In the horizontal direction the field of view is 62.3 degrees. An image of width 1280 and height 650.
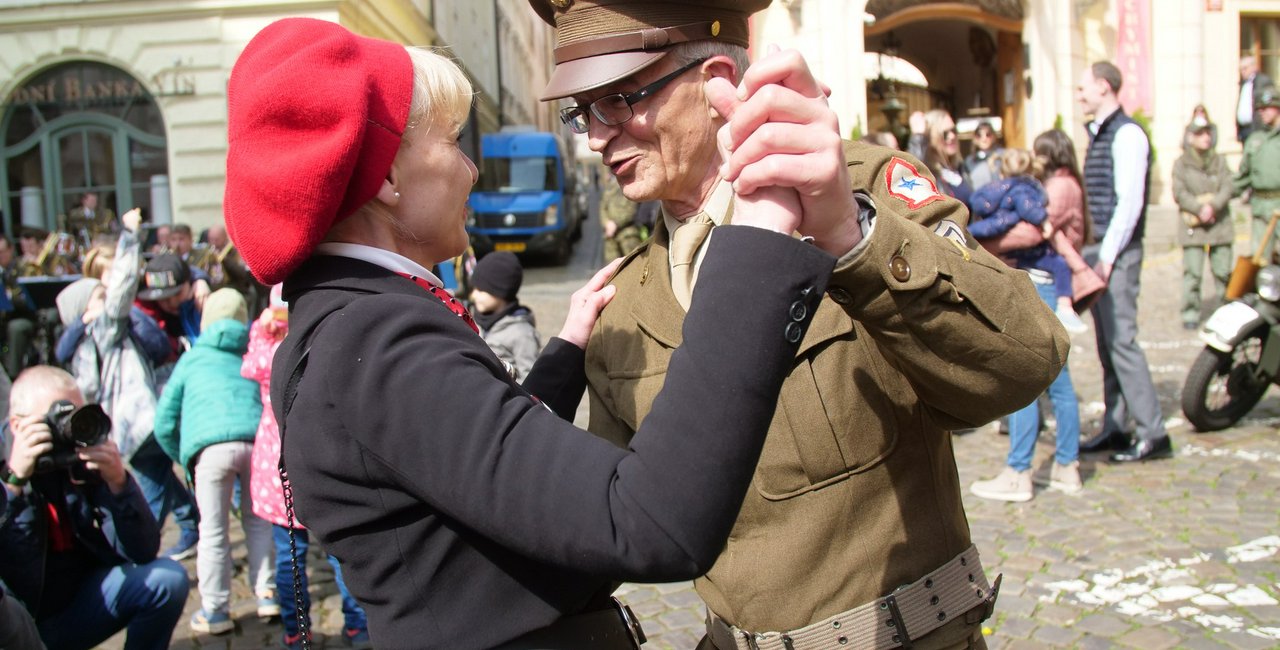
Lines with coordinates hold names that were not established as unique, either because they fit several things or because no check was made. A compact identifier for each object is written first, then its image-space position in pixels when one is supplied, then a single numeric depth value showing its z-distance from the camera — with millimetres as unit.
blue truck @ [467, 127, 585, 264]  20859
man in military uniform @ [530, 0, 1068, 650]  1147
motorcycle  6371
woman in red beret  1033
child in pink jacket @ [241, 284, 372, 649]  4355
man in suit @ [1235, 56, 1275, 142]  16984
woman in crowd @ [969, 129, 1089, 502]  5555
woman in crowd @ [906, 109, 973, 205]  7578
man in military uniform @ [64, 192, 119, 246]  16797
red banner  19500
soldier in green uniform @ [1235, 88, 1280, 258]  10352
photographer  3467
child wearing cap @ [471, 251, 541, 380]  5172
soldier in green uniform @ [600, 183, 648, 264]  13984
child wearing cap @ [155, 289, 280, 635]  4691
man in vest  6043
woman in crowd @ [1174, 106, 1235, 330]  10484
